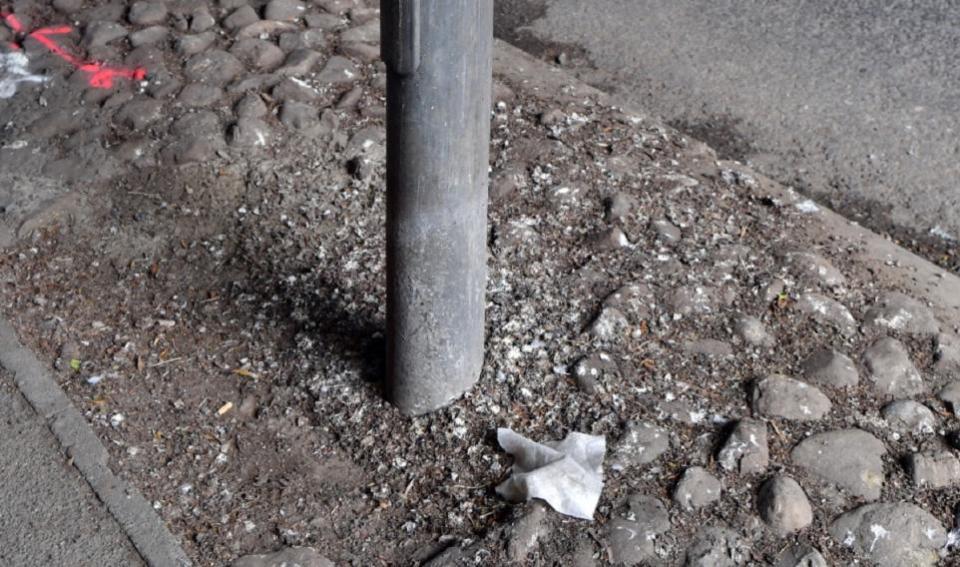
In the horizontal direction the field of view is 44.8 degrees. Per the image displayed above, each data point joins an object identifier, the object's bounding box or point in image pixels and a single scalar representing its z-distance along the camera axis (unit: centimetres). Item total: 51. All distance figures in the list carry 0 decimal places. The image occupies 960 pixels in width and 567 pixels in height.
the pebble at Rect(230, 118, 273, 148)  465
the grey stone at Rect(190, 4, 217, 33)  540
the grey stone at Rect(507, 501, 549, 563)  305
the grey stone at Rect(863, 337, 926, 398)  362
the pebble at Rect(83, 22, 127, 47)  534
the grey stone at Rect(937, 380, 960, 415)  356
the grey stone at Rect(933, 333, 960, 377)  371
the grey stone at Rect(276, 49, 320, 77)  508
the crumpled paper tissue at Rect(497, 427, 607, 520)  316
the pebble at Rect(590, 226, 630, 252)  414
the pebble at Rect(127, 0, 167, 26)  546
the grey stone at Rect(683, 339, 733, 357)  372
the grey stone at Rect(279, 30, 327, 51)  527
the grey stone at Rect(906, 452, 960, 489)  330
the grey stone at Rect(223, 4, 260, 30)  541
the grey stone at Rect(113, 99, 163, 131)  479
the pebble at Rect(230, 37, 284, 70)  516
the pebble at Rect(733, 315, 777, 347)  376
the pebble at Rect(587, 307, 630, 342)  374
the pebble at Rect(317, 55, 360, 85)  505
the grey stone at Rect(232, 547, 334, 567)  308
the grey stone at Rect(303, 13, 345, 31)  544
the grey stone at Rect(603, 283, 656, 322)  385
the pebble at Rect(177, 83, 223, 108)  489
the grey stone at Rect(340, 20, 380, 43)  536
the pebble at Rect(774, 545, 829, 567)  303
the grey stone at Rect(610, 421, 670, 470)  333
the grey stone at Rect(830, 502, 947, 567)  309
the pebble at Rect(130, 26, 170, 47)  530
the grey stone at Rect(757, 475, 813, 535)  314
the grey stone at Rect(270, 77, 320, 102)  491
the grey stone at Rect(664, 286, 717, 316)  388
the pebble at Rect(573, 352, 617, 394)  356
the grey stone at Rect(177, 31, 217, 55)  523
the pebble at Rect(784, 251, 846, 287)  401
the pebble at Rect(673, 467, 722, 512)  320
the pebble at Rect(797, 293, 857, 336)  383
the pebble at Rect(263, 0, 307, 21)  549
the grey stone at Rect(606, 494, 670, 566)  306
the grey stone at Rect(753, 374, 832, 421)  350
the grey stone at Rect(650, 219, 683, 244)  418
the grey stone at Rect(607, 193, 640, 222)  428
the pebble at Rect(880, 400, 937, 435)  348
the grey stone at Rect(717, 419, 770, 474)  332
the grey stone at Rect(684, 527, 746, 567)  303
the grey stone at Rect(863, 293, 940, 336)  384
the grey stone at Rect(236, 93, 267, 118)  479
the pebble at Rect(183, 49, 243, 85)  503
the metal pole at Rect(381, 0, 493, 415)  289
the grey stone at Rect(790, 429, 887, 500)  328
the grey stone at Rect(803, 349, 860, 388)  362
